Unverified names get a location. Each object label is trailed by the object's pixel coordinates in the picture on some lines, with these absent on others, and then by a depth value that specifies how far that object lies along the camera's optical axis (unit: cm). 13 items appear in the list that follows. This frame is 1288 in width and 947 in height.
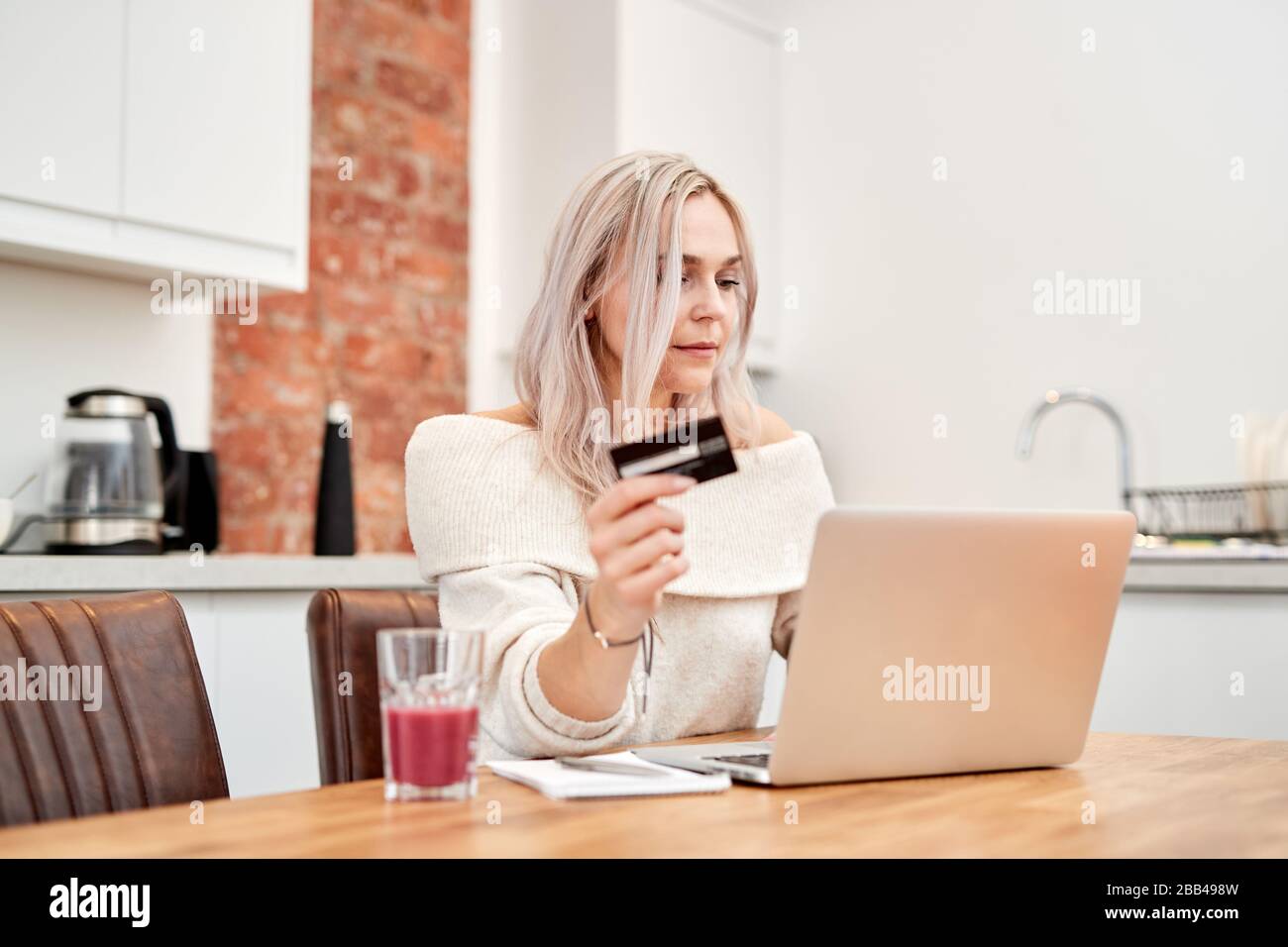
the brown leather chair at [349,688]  133
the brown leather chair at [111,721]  101
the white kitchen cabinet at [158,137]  234
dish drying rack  264
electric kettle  239
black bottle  274
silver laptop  91
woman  137
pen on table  96
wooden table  73
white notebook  88
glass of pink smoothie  85
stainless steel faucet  299
